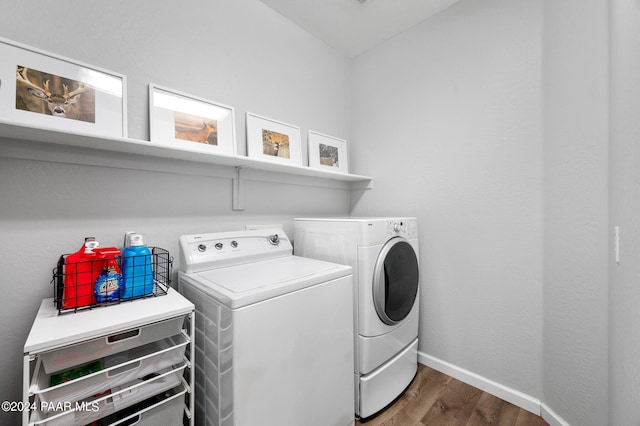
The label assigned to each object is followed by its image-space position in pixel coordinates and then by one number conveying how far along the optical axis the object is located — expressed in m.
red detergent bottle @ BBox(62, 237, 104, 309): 0.92
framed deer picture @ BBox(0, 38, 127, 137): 1.01
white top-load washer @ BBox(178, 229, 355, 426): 0.91
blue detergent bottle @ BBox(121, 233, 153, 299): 1.04
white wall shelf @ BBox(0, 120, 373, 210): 0.98
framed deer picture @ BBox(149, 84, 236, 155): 1.36
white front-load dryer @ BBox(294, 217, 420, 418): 1.41
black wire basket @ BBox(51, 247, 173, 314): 0.93
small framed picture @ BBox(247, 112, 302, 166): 1.74
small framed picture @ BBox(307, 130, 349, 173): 2.12
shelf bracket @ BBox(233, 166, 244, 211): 1.68
